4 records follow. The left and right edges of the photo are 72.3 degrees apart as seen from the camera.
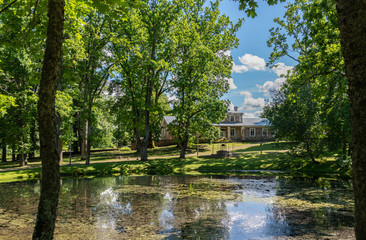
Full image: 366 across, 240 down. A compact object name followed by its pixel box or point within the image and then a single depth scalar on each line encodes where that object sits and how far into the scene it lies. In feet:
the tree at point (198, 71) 91.19
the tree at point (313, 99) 37.90
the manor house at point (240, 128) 179.11
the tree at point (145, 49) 83.25
